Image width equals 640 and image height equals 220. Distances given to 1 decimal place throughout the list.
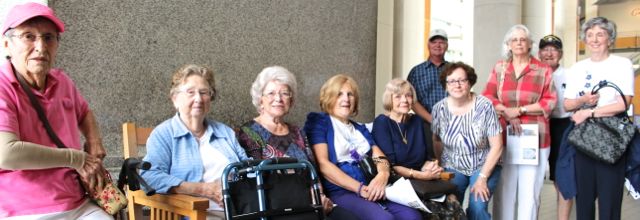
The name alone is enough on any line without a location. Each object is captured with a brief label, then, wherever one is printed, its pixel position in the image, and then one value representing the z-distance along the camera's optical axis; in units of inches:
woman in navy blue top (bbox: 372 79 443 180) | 173.3
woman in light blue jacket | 129.2
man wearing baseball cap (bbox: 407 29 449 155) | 211.6
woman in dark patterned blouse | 148.4
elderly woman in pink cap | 98.4
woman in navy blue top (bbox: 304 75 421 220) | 154.7
